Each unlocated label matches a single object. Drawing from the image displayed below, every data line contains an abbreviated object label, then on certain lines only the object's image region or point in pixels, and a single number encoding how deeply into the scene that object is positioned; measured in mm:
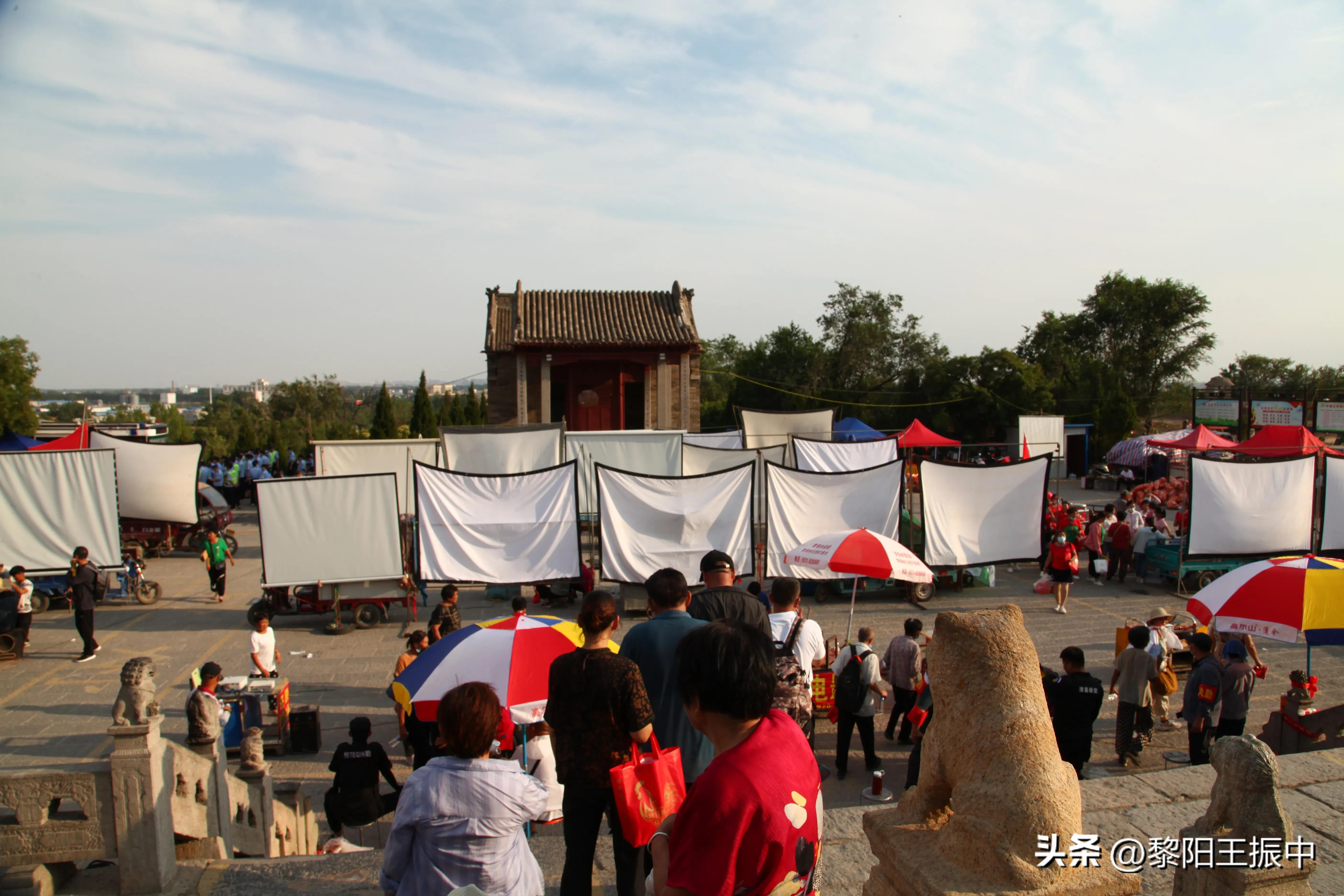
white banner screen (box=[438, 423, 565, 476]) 15406
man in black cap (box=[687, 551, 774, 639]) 4305
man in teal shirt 3727
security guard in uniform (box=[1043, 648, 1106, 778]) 6270
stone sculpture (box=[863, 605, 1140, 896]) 2748
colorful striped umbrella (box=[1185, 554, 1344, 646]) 6668
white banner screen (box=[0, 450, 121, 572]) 12891
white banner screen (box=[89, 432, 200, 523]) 15953
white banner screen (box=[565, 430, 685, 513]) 16547
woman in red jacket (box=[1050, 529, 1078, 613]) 12992
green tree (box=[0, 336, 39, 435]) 33906
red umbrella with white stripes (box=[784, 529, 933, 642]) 8812
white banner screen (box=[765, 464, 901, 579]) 13164
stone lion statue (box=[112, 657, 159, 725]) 4332
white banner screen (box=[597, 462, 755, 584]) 12695
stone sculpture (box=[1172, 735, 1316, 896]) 3174
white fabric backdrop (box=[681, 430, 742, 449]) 20391
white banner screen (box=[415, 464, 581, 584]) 12328
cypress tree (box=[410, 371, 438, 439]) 38688
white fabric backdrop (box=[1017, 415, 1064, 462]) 27109
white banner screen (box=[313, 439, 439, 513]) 16547
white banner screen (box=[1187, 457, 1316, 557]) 13578
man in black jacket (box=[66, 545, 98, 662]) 10586
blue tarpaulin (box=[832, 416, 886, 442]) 25922
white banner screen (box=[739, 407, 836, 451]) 19812
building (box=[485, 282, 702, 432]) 26984
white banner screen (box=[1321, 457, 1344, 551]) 13938
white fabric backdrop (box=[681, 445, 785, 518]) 16453
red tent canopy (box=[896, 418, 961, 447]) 25406
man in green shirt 13875
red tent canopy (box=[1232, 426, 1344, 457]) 21062
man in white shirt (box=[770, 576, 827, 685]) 5723
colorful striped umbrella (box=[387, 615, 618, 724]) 5355
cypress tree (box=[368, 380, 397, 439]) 33219
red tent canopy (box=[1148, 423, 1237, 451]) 24859
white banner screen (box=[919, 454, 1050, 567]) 13484
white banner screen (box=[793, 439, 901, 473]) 16438
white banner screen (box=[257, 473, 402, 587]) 12016
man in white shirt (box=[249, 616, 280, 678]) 8758
